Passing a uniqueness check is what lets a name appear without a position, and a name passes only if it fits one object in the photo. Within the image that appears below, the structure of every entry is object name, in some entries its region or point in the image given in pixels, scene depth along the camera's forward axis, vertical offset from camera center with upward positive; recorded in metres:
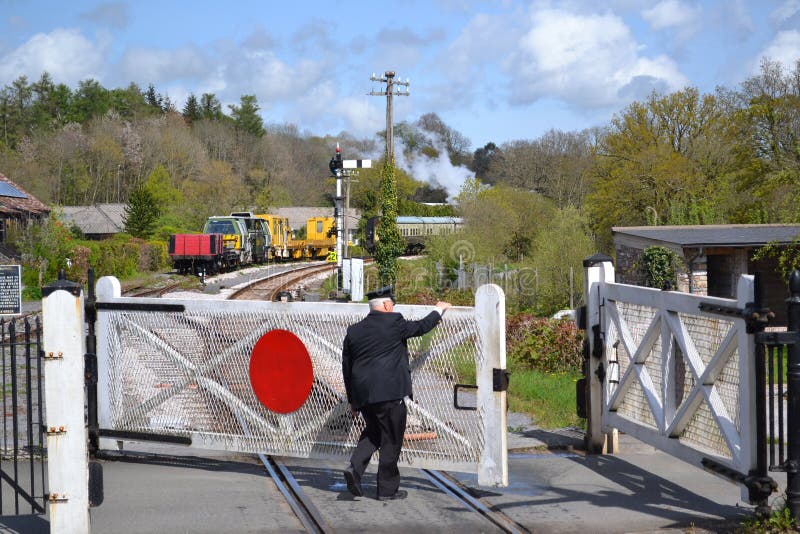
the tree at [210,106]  107.62 +18.08
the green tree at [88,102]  92.19 +16.18
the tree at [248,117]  105.19 +16.14
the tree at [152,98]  108.06 +19.10
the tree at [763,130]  40.12 +5.70
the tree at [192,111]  106.81 +17.33
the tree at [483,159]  121.01 +12.56
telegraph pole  42.35 +7.68
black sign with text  20.06 -0.83
